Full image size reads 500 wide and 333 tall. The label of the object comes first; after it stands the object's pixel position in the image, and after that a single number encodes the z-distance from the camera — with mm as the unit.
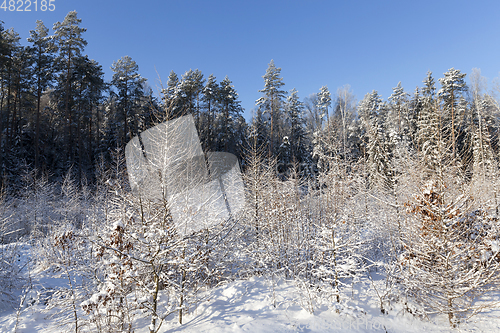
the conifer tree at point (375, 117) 21519
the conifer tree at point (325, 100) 32091
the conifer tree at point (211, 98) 26486
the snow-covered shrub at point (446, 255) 5375
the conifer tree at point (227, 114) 26094
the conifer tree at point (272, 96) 26688
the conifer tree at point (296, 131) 28500
